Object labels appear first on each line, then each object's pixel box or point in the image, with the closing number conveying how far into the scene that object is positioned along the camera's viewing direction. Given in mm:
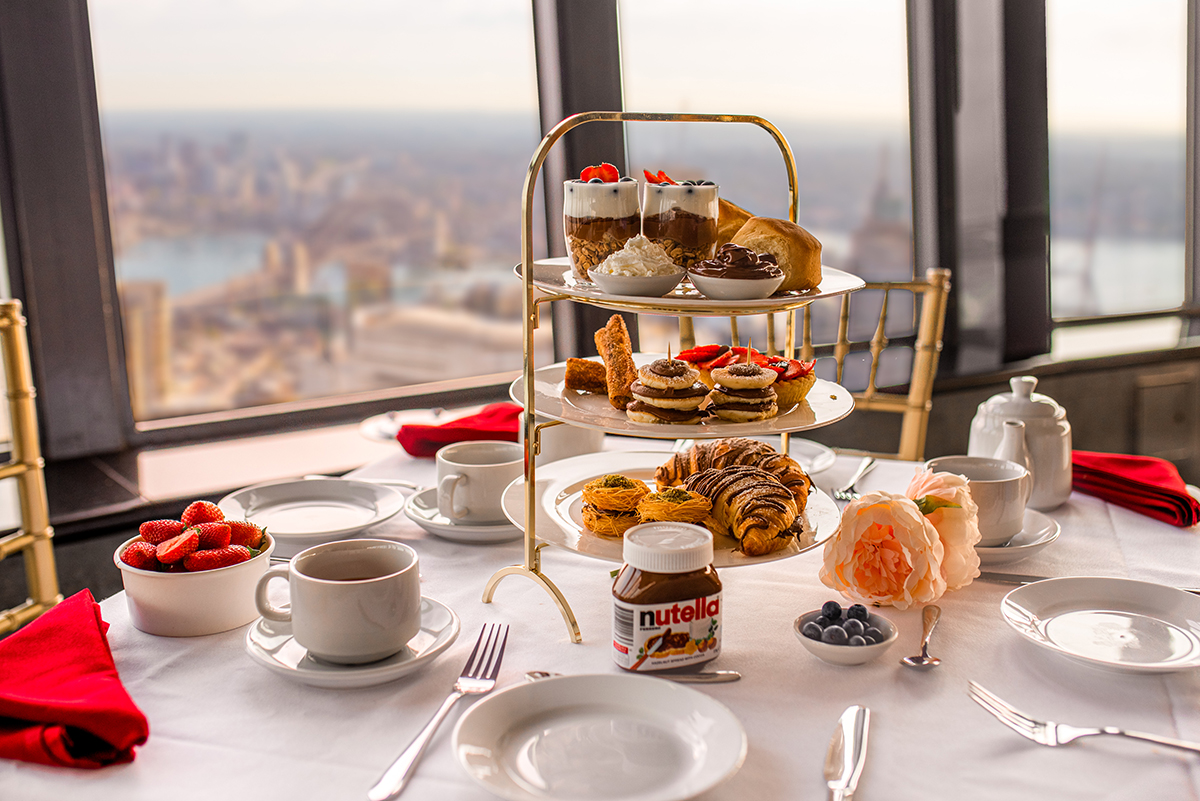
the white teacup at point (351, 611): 841
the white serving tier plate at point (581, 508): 969
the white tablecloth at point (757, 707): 713
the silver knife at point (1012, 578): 1069
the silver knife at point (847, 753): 693
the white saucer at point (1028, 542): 1103
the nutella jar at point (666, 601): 842
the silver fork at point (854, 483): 1348
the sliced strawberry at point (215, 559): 956
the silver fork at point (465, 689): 706
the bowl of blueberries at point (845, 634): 875
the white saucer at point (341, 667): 840
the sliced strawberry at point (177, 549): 955
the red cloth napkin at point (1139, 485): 1229
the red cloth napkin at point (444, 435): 1578
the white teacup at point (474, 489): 1209
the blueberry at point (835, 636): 892
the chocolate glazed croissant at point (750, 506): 951
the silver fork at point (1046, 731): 734
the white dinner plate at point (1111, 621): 873
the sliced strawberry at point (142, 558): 964
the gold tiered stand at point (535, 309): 931
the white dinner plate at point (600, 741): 691
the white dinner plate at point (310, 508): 1191
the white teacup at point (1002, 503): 1110
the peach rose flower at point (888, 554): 963
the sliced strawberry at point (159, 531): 995
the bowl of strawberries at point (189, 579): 951
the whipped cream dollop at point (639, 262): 936
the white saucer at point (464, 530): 1205
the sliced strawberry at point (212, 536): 984
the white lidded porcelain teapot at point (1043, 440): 1267
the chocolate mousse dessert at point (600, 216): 1019
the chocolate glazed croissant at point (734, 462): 1093
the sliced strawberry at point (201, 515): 1021
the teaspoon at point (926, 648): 878
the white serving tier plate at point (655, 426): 928
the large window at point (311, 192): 2117
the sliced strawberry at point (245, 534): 1014
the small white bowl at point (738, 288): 913
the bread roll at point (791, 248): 1013
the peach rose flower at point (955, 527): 1006
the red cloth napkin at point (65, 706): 745
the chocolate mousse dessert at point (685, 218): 1019
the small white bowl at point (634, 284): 930
